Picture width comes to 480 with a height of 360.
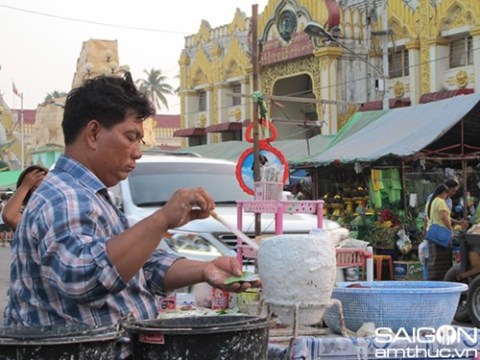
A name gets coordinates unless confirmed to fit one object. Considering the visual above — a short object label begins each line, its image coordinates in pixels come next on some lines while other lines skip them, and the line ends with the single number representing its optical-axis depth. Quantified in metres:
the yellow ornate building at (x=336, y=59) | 22.47
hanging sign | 8.91
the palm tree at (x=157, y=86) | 76.31
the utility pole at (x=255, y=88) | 9.03
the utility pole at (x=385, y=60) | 20.14
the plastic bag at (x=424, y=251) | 12.62
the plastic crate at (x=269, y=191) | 6.43
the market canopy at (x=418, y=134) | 15.59
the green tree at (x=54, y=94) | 79.80
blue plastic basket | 3.52
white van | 7.84
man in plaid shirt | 2.39
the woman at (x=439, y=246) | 12.17
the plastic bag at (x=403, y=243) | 14.78
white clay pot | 2.92
